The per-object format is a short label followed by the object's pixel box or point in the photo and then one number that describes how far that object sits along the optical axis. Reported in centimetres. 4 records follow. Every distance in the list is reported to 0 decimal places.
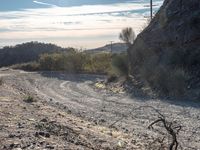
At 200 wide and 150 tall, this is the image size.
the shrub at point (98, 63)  3786
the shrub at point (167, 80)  1737
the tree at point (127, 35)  3162
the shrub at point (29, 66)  4150
